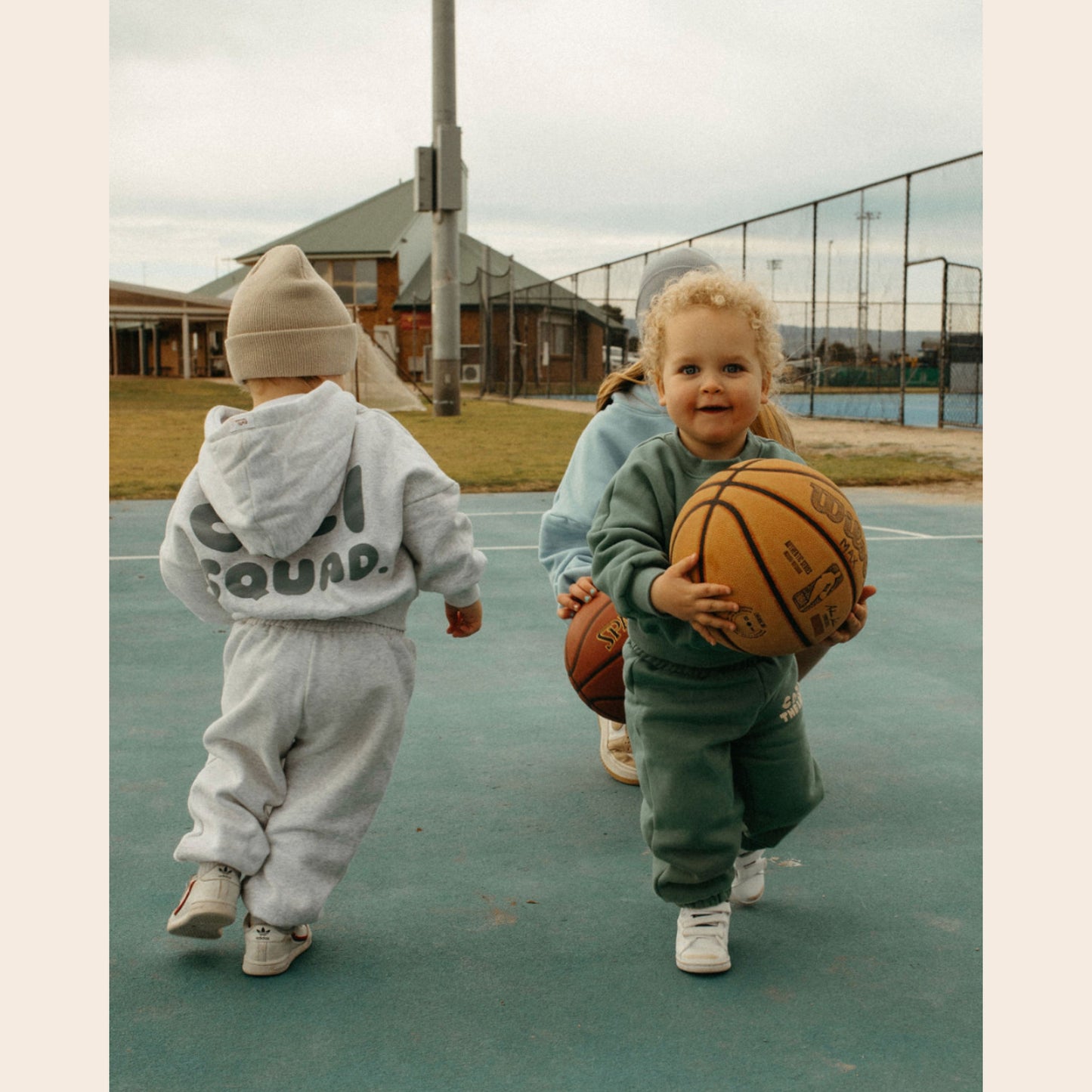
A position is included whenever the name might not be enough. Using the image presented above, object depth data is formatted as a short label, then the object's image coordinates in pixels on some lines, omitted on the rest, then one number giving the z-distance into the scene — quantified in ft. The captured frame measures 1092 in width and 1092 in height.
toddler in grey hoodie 8.43
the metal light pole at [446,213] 69.00
